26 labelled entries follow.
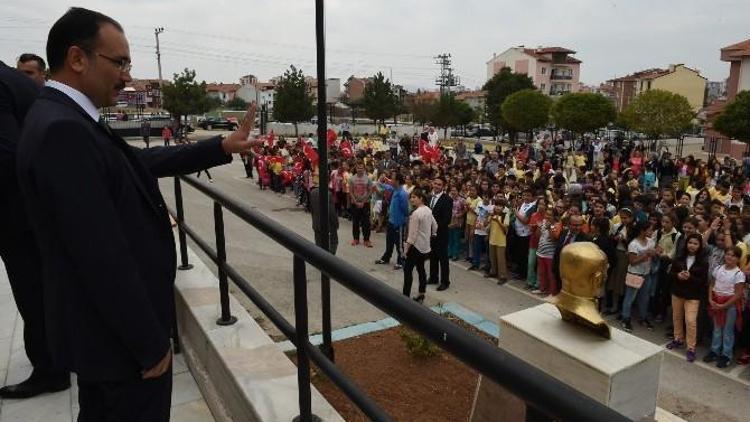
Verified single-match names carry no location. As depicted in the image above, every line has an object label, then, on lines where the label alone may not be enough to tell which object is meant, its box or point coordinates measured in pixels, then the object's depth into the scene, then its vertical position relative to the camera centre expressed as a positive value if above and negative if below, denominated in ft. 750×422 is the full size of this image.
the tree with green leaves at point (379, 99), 175.94 +3.93
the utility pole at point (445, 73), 243.40 +16.60
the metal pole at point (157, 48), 184.34 +20.71
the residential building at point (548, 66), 280.10 +23.07
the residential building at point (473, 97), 322.75 +8.73
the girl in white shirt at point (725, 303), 21.29 -7.30
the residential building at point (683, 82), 239.30 +12.55
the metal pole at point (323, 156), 11.95 -1.04
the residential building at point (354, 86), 340.63 +15.53
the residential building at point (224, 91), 395.34 +14.63
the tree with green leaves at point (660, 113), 119.75 -0.33
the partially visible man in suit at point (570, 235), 26.71 -5.91
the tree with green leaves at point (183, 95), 154.81 +4.48
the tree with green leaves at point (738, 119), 90.53 -1.23
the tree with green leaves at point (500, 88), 180.04 +7.49
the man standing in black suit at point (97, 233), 4.61 -1.07
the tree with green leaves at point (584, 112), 134.82 -0.14
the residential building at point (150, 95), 307.17 +9.40
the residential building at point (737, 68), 132.77 +10.55
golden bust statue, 7.45 -2.28
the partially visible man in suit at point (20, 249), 8.13 -2.20
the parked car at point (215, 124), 164.84 -3.68
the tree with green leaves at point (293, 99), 152.76 +3.35
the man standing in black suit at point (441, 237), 29.99 -6.67
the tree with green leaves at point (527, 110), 146.41 +0.37
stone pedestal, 7.34 -3.35
